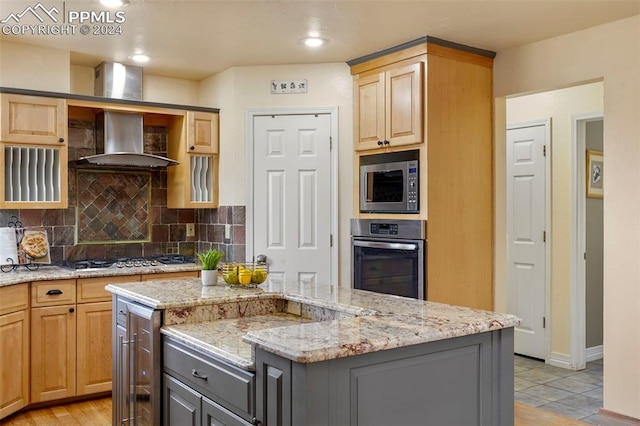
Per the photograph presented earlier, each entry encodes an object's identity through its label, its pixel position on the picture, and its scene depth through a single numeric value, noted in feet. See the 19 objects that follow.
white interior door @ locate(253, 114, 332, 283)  15.20
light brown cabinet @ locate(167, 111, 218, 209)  15.65
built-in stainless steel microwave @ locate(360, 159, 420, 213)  13.07
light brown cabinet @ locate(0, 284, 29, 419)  11.78
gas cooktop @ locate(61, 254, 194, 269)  14.20
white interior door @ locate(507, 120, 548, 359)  16.71
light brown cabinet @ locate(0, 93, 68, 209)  13.07
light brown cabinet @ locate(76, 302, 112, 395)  13.21
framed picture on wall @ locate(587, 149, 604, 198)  16.37
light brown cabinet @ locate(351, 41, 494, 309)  12.87
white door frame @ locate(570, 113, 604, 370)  15.92
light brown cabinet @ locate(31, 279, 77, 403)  12.64
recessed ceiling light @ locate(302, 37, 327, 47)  12.97
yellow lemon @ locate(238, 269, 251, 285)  9.65
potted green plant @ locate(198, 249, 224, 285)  9.95
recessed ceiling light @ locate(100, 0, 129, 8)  10.47
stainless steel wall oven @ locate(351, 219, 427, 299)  12.92
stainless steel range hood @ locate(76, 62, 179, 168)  14.80
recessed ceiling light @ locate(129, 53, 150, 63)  14.24
